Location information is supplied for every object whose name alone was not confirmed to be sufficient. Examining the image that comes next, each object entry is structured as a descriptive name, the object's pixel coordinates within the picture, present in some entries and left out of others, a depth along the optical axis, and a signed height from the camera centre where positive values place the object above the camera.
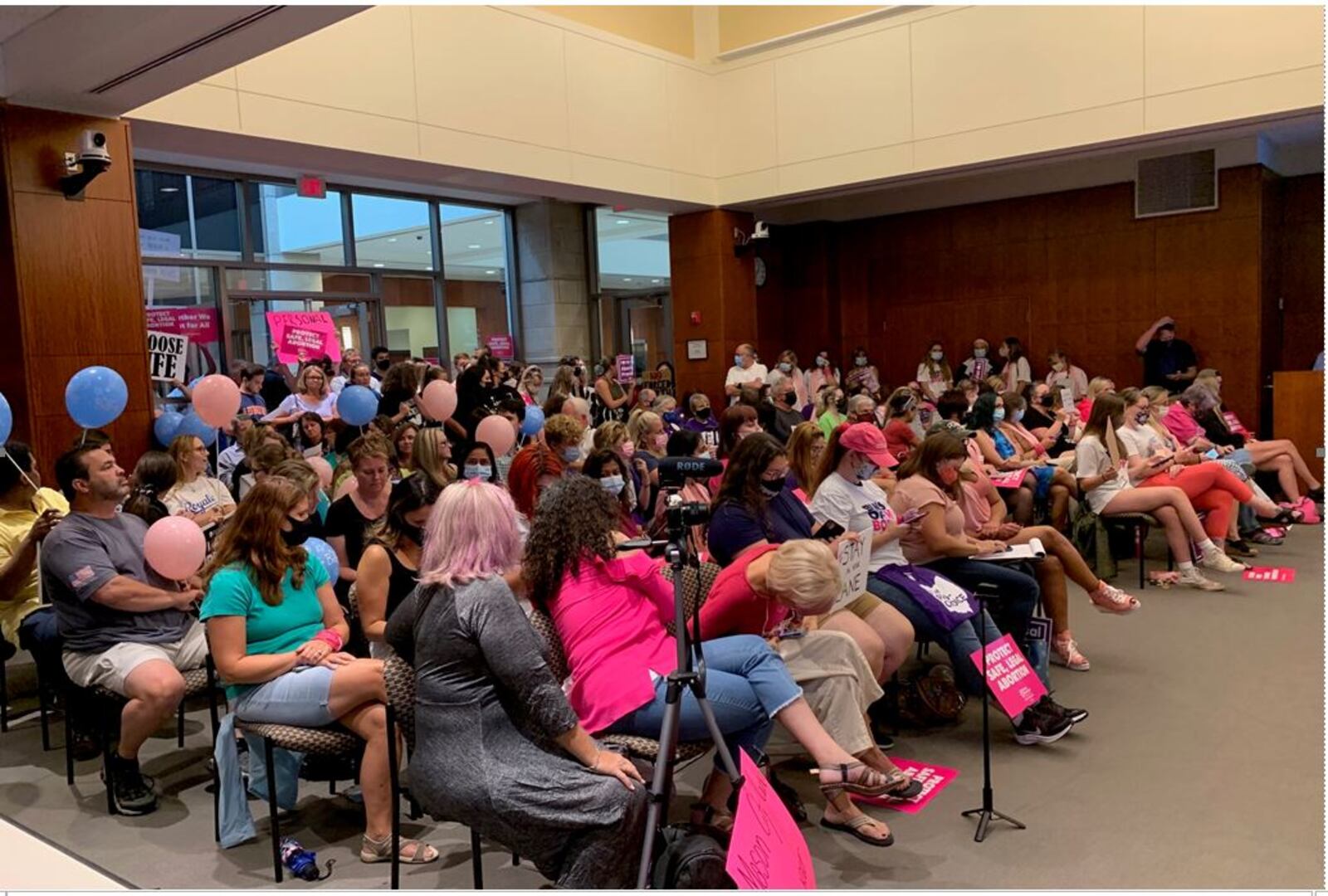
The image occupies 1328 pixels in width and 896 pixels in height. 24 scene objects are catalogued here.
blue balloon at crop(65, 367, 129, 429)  4.74 -0.04
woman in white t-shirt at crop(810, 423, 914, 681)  3.62 -0.65
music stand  3.01 -1.46
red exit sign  9.37 +1.85
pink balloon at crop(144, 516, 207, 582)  3.44 -0.58
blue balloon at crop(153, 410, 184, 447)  6.02 -0.27
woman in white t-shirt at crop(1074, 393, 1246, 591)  5.97 -0.96
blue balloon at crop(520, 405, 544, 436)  7.04 -0.39
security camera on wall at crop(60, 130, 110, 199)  5.50 +1.29
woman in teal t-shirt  2.94 -0.85
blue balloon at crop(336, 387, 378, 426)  5.92 -0.17
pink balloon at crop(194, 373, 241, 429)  5.13 -0.09
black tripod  2.27 -0.85
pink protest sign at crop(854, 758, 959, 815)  3.25 -1.52
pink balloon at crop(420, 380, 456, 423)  6.28 -0.17
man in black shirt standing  10.94 -0.20
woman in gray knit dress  2.25 -0.89
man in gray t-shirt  3.36 -0.82
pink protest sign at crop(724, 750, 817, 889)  2.24 -1.17
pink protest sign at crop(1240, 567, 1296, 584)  6.00 -1.50
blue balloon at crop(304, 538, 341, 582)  3.62 -0.67
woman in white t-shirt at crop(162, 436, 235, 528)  4.57 -0.51
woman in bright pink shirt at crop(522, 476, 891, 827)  2.65 -0.80
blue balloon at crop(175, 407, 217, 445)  5.66 -0.26
